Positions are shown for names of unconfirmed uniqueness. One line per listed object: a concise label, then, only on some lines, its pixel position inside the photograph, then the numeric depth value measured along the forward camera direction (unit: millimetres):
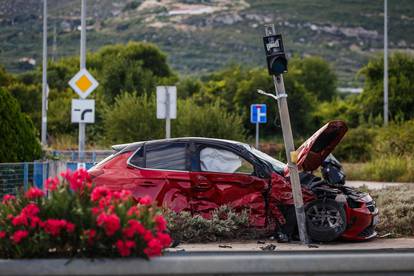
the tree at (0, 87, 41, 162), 21125
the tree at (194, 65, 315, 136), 59656
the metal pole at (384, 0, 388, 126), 52128
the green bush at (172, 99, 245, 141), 39594
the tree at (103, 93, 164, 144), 38625
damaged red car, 13680
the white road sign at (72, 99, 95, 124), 25891
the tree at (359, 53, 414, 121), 61844
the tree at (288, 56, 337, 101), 90812
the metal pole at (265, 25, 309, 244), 12891
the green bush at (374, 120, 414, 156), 40375
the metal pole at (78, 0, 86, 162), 27469
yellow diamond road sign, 26312
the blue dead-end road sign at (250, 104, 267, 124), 35188
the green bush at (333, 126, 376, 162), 47250
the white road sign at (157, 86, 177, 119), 23250
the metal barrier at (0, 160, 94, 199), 18156
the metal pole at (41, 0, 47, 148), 42406
